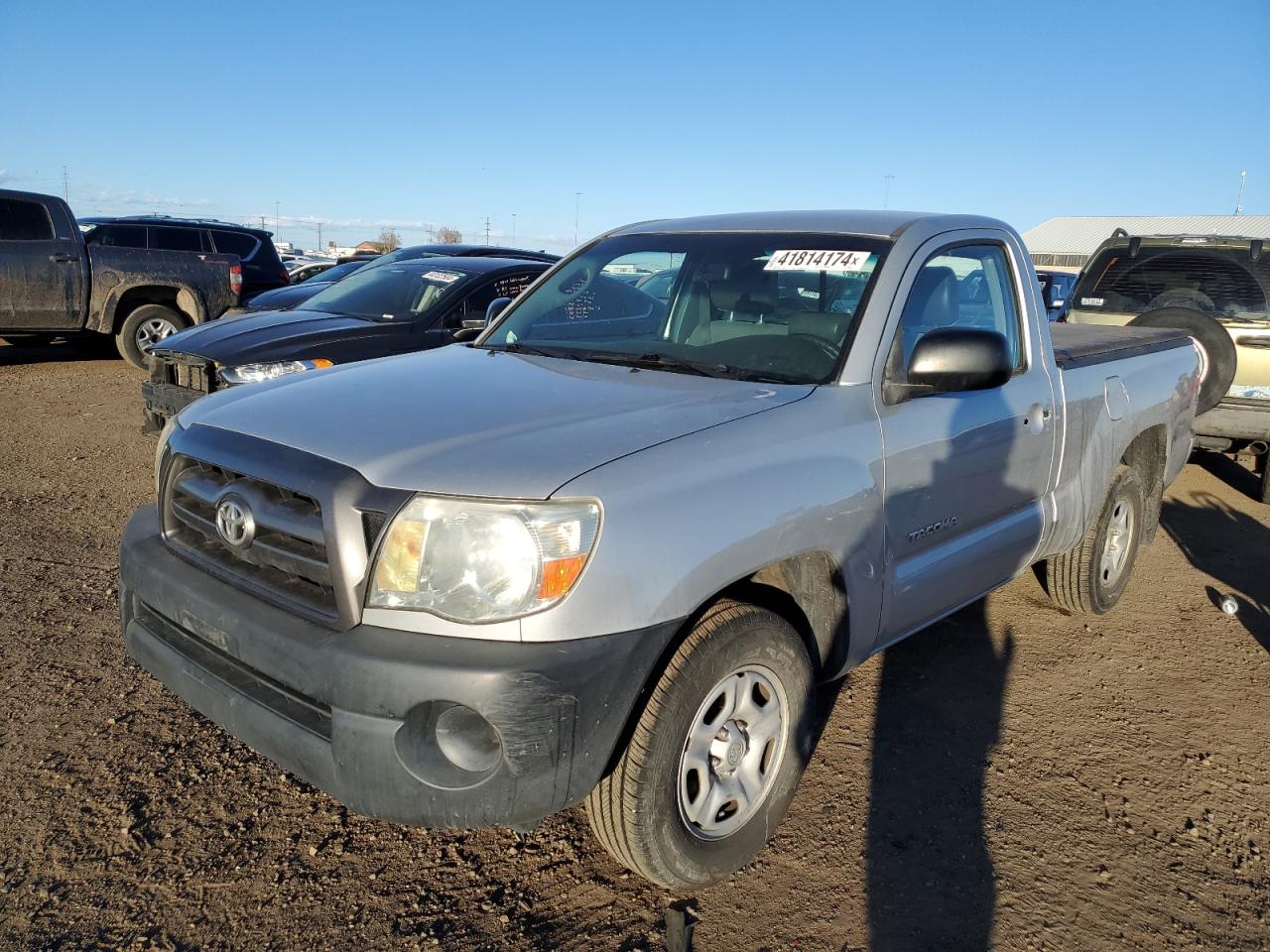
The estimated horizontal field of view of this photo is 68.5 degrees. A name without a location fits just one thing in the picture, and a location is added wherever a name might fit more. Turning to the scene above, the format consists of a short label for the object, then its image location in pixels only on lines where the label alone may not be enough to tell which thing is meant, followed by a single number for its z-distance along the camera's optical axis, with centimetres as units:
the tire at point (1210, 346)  602
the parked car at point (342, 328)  607
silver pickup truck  210
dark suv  1198
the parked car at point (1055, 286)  1416
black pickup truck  1035
